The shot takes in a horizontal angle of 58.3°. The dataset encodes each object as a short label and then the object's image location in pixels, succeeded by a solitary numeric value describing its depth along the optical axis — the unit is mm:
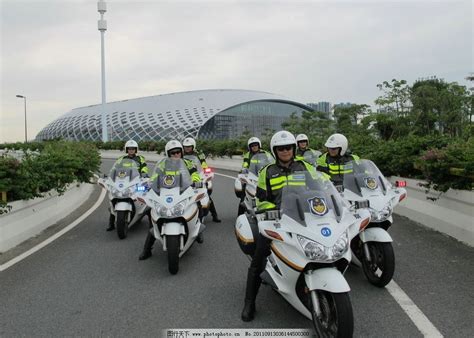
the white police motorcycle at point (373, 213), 4719
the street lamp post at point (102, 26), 47062
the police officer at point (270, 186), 4191
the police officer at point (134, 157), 8789
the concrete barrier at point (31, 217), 6988
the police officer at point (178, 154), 6973
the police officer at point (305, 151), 9859
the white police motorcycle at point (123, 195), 7628
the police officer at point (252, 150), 9139
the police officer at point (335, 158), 6598
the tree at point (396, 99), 26609
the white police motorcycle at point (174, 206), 5535
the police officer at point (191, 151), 9578
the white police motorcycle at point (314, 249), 3410
